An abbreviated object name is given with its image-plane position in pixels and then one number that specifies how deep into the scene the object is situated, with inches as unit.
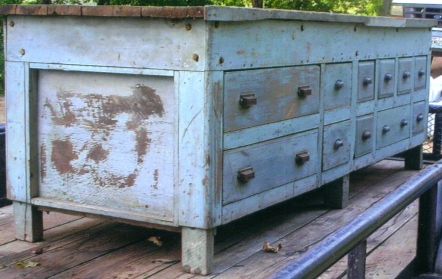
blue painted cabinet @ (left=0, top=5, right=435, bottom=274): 142.9
